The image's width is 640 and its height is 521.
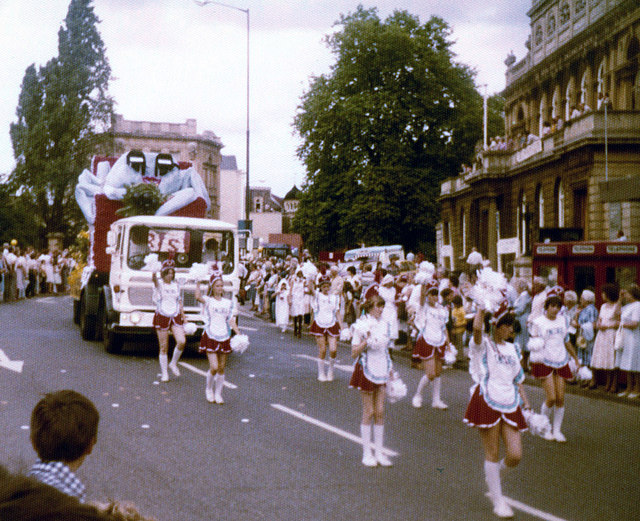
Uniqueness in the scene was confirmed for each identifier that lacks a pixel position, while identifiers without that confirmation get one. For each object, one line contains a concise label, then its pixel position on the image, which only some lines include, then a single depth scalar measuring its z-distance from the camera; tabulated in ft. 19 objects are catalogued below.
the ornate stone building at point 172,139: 314.14
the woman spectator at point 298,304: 74.12
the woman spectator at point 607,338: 42.42
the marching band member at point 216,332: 38.34
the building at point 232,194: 363.76
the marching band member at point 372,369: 27.50
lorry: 52.42
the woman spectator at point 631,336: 40.93
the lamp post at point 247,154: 115.16
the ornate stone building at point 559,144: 102.17
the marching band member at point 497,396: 22.40
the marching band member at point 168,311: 44.57
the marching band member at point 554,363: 31.50
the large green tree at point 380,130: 146.10
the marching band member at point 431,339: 38.70
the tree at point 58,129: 184.03
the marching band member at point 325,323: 46.52
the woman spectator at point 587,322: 44.78
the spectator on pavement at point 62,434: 9.05
